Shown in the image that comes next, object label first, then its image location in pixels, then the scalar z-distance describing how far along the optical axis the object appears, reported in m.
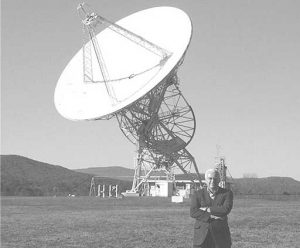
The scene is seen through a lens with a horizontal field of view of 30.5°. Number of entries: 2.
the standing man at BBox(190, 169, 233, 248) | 7.04
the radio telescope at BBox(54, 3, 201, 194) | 37.84
